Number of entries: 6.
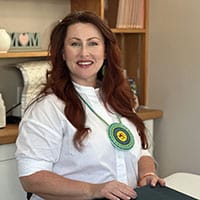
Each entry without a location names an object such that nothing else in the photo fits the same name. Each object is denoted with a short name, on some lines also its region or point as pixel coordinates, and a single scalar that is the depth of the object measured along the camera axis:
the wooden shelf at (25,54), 2.35
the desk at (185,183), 1.61
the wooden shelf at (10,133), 2.20
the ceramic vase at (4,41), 2.34
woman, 1.59
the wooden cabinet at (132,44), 2.97
